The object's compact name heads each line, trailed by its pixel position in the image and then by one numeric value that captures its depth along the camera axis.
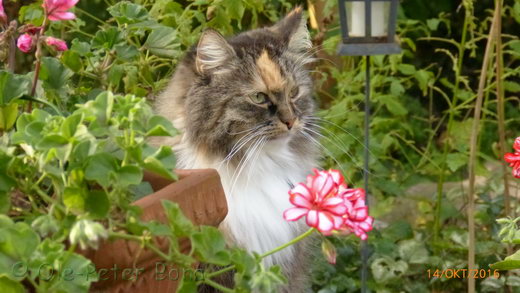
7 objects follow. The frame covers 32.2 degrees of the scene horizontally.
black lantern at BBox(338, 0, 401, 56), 2.75
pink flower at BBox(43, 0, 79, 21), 1.74
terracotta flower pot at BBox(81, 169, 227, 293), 1.49
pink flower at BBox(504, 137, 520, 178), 2.14
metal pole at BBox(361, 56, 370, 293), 2.80
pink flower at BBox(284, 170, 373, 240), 1.50
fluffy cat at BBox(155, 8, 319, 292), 2.53
